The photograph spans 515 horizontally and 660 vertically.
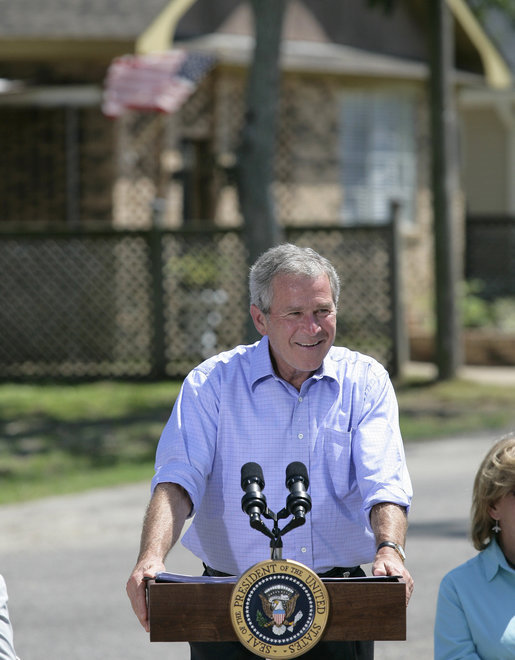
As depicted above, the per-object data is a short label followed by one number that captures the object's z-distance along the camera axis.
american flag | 32.25
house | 35.09
